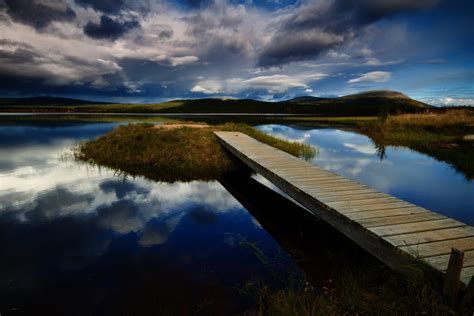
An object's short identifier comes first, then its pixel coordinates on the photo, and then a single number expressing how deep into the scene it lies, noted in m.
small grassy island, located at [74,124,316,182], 14.12
